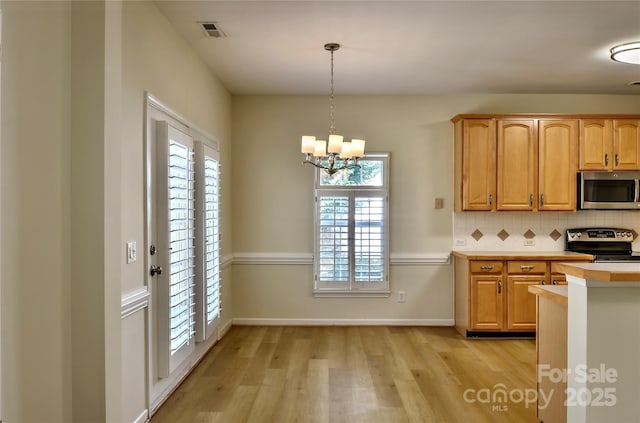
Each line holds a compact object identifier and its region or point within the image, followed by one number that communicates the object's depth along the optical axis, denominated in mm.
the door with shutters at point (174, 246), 2990
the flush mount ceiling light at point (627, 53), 3693
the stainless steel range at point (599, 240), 5254
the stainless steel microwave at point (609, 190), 4984
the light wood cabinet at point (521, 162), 4984
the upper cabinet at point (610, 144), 4984
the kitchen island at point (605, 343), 2125
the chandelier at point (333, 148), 3576
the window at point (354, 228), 5328
